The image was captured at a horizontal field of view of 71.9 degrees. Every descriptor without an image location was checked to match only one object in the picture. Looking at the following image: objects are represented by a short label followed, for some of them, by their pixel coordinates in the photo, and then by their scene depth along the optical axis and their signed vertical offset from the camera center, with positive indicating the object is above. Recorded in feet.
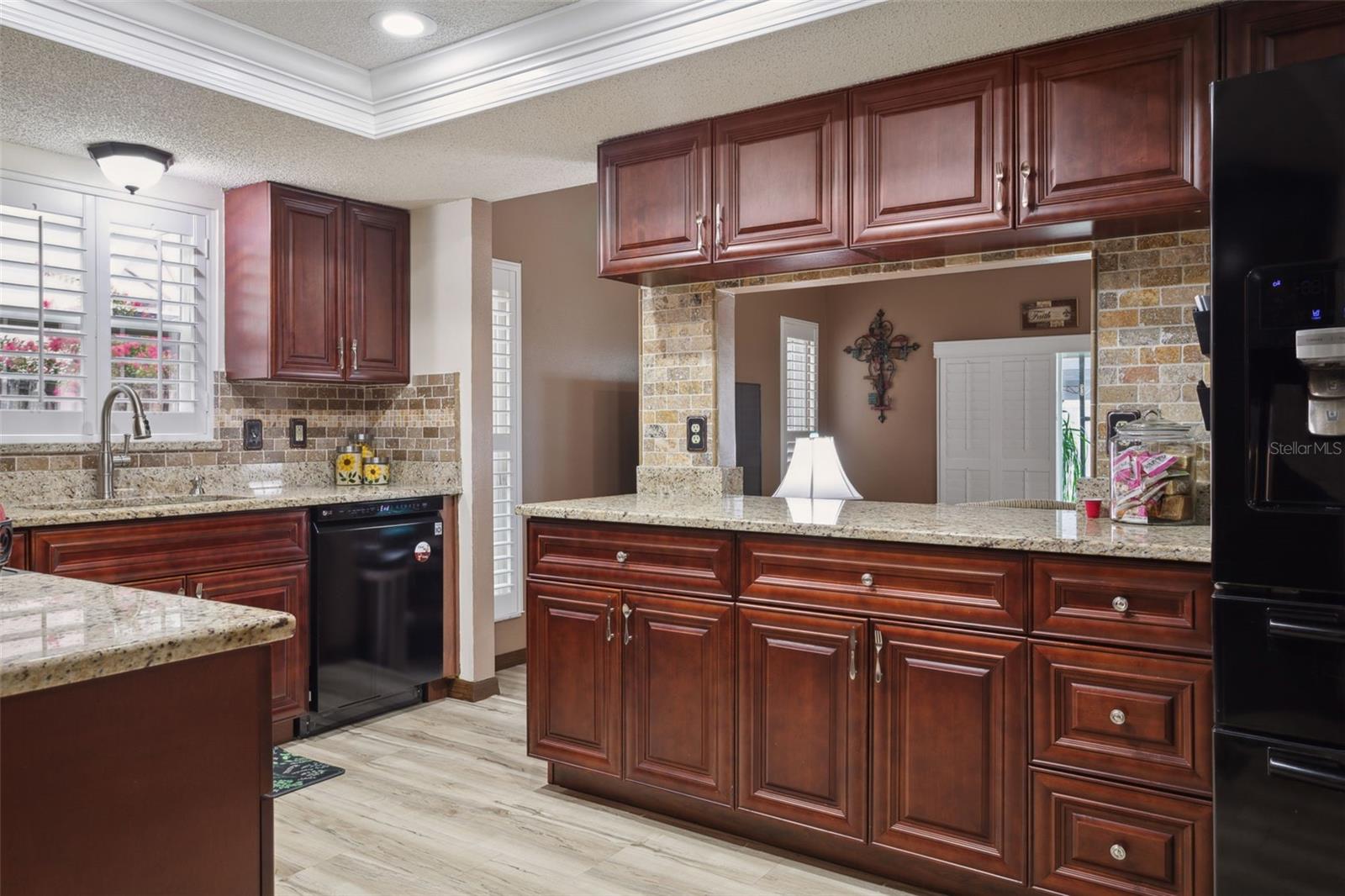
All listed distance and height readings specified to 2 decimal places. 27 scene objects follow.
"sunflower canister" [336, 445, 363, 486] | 14.08 -0.47
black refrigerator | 5.75 -0.27
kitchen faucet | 10.74 -0.02
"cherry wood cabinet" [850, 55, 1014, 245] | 8.24 +2.61
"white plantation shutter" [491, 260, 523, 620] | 15.72 +0.03
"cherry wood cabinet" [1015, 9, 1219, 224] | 7.39 +2.62
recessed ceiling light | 8.78 +3.99
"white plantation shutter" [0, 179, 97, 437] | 10.82 +1.51
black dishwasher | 12.01 -2.33
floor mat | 10.18 -3.83
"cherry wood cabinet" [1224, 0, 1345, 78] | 6.95 +3.09
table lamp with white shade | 11.90 -0.49
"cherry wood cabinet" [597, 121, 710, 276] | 9.93 +2.61
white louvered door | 22.20 +0.50
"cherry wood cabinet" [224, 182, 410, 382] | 12.60 +2.14
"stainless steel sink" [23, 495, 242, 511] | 10.93 -0.81
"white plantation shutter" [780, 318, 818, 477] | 24.13 +1.51
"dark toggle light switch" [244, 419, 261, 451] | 13.35 +0.02
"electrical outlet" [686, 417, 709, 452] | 11.22 +0.03
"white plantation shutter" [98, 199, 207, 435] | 11.87 +1.70
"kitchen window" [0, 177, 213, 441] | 10.91 +1.59
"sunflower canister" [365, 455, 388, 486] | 14.21 -0.56
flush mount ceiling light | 10.85 +3.22
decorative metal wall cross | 24.73 +2.20
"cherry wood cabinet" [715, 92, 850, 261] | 9.08 +2.61
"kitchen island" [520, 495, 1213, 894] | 6.73 -2.08
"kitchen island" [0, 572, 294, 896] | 3.26 -1.19
